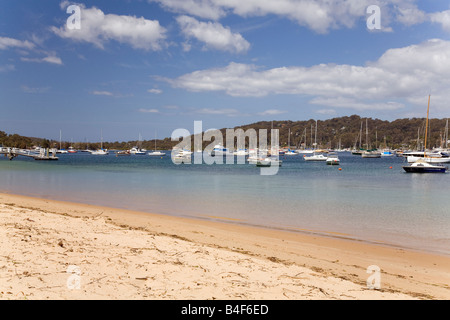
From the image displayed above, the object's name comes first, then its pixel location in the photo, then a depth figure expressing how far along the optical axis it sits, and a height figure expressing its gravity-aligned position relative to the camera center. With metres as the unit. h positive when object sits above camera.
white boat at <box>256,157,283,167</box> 56.89 -2.08
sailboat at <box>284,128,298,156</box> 149.41 -0.96
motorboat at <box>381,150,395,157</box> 138.89 -0.92
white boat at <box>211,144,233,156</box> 142.54 -0.34
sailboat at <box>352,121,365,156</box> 143.68 -0.65
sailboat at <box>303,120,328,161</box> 85.69 -1.76
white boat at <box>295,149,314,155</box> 156.30 -0.24
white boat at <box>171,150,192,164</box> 86.62 -2.12
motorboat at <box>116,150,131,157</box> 164.27 -1.36
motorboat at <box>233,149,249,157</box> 124.83 -0.95
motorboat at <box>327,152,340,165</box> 68.81 -1.98
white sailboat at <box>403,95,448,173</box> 44.94 -2.13
